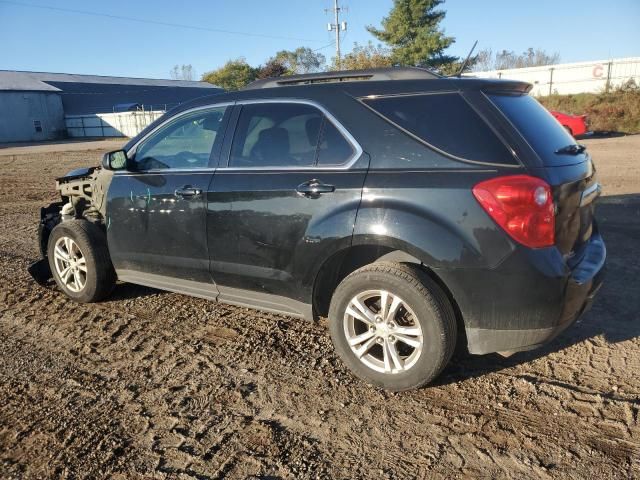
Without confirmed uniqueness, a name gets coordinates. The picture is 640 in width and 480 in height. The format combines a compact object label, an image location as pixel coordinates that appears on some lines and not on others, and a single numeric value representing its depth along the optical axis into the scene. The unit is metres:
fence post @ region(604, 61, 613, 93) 30.25
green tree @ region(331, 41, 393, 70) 39.06
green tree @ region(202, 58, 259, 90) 69.19
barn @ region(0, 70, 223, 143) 49.81
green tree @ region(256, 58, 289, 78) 61.59
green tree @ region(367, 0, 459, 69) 40.84
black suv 2.89
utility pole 50.78
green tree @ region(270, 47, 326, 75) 68.56
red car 19.05
